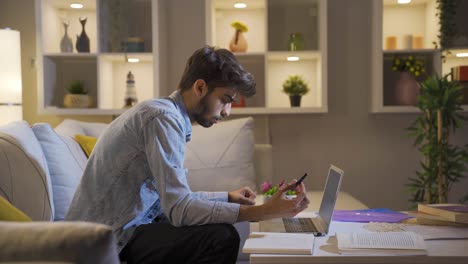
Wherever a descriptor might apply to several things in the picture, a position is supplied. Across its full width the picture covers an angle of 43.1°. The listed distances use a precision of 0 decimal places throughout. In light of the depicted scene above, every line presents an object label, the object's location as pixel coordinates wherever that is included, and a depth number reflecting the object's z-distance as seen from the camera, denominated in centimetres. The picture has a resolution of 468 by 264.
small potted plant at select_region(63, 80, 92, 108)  387
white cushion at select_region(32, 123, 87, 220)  245
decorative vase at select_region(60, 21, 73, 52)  391
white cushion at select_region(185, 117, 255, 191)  340
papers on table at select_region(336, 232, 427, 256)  152
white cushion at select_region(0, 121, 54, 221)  217
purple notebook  202
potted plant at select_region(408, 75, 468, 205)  351
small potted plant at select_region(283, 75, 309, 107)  386
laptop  185
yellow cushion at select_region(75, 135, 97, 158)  292
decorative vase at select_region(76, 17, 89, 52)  392
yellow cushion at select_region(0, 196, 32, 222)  114
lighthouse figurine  392
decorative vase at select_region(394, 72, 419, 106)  382
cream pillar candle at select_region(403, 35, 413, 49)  387
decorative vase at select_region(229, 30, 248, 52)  387
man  178
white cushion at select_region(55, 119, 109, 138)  321
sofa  90
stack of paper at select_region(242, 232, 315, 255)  155
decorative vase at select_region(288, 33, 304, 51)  386
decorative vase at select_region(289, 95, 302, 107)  385
